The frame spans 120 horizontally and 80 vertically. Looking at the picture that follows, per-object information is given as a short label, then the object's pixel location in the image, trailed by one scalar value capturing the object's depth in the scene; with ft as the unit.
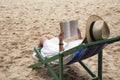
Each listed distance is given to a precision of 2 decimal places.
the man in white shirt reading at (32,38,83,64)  14.45
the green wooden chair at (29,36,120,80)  11.10
